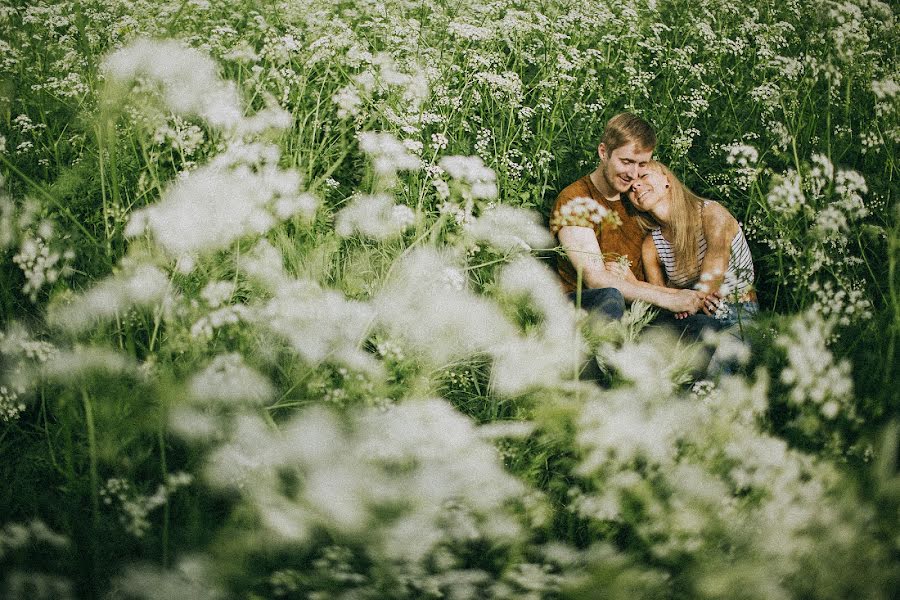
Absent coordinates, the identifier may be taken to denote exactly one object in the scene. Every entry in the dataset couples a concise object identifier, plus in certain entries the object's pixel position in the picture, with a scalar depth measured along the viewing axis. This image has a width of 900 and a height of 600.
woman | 3.61
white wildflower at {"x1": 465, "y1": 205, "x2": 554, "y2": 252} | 3.25
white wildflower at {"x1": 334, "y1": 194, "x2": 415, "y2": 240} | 2.98
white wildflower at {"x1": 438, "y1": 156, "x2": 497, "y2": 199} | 3.05
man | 3.64
